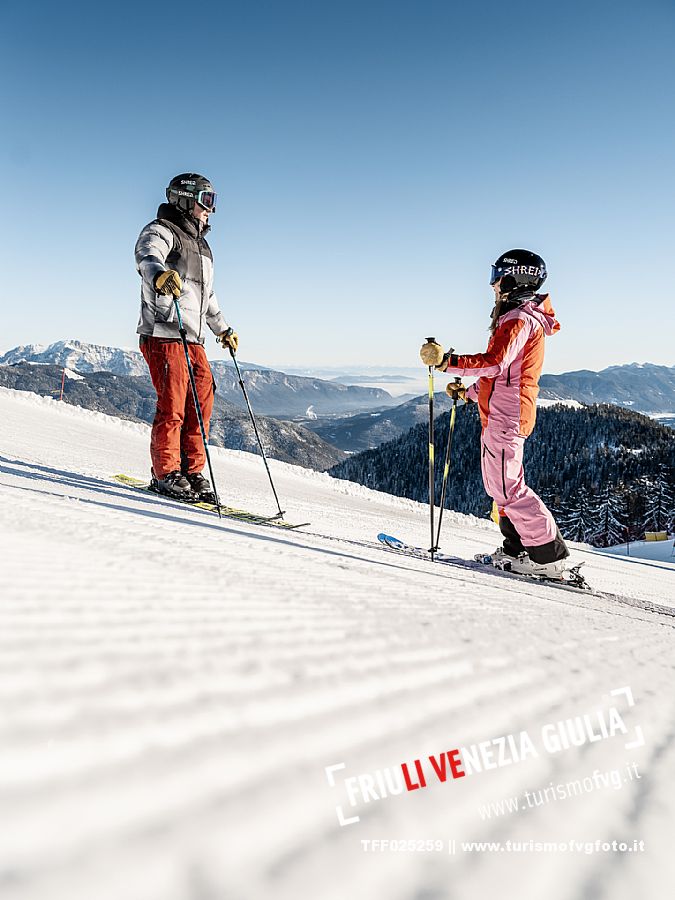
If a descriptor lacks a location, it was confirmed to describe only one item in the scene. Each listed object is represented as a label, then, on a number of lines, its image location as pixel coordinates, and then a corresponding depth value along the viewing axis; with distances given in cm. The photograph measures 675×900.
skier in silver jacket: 475
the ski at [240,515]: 465
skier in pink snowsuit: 416
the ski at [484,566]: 426
